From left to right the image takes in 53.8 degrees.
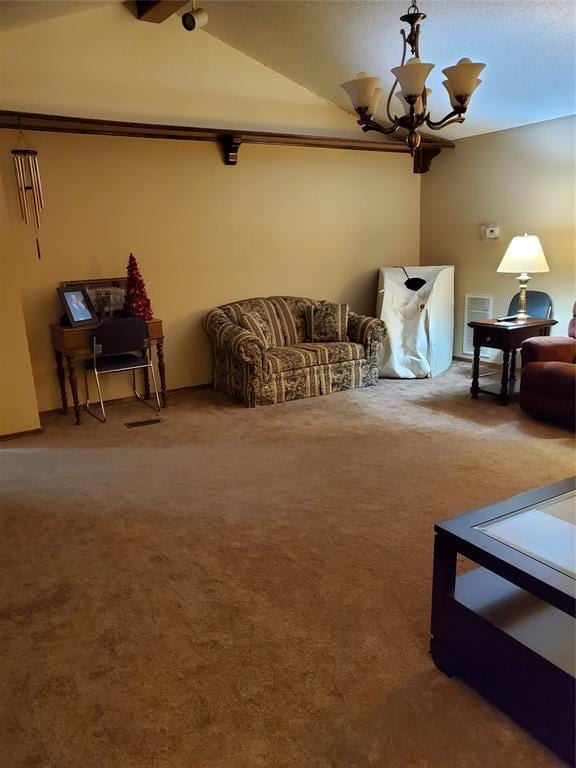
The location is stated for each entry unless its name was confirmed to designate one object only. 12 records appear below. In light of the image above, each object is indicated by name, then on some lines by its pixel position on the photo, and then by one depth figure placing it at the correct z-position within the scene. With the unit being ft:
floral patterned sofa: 15.61
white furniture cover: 18.16
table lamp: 14.97
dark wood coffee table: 4.85
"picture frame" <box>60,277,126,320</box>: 15.34
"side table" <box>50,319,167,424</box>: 14.14
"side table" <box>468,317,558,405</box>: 14.78
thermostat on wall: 18.51
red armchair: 12.80
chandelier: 9.02
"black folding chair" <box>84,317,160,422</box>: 14.02
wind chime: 13.83
